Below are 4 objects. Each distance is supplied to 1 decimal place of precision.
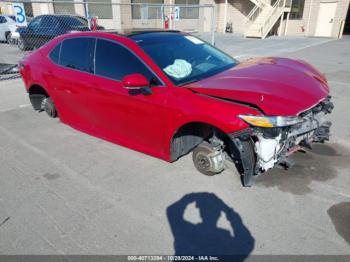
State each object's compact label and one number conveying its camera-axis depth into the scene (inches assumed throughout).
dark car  501.4
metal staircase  838.5
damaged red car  114.2
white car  637.3
